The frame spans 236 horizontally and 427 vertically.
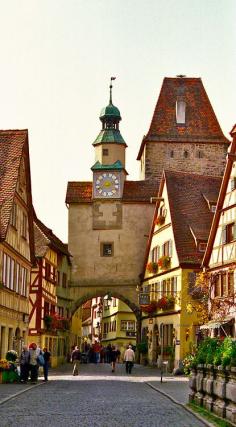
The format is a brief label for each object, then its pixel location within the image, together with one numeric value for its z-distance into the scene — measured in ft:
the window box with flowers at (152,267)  167.02
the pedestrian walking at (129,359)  129.10
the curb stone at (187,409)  46.76
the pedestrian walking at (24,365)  94.89
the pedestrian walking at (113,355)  140.27
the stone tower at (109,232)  188.55
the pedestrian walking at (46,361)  101.35
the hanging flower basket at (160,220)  164.45
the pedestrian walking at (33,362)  94.58
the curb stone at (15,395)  63.67
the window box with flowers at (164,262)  157.28
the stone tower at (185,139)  203.51
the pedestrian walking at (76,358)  117.39
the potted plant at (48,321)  147.95
